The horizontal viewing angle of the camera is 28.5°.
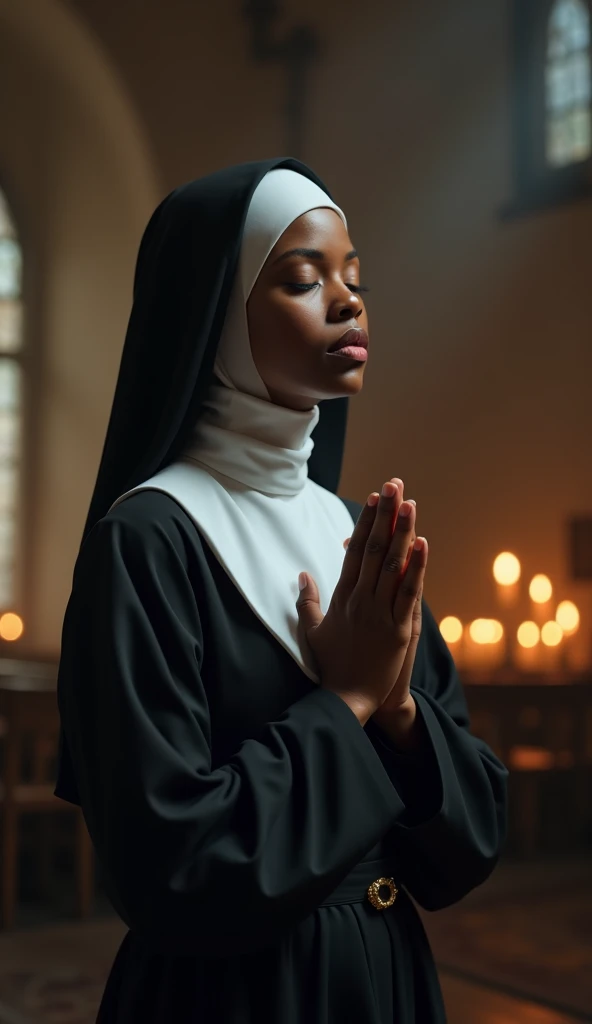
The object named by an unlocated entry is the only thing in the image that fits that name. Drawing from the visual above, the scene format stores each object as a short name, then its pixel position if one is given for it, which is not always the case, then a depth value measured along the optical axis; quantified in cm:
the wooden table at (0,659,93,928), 499
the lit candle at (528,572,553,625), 670
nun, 131
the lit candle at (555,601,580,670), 684
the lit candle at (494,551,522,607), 673
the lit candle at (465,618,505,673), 652
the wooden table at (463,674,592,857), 633
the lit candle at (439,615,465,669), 669
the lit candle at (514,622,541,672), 663
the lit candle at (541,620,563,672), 668
